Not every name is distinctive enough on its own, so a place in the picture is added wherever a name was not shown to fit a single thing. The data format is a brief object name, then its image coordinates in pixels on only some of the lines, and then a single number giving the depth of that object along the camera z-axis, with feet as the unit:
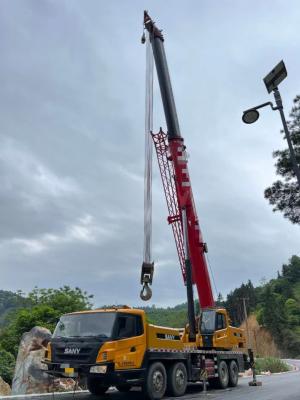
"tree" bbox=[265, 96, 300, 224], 48.26
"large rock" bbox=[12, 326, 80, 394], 49.28
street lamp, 29.63
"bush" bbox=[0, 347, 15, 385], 70.49
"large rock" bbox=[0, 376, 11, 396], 51.11
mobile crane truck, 38.96
